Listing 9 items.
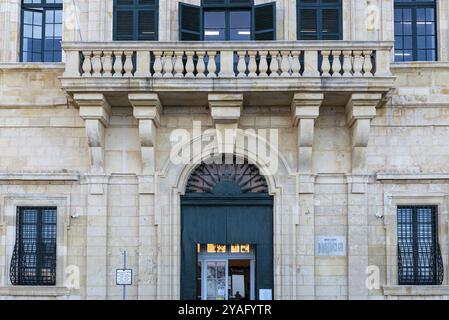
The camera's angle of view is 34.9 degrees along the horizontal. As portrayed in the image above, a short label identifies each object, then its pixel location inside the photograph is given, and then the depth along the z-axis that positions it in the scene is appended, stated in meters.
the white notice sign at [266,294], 16.59
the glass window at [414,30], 17.48
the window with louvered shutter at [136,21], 17.34
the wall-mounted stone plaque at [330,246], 16.53
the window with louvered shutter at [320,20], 17.27
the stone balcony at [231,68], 15.72
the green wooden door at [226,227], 16.75
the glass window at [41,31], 17.64
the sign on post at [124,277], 16.08
